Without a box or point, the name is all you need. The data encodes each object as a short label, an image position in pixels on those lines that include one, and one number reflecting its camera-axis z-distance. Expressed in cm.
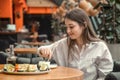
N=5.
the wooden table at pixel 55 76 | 178
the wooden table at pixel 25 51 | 465
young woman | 234
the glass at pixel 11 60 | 230
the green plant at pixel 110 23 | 463
